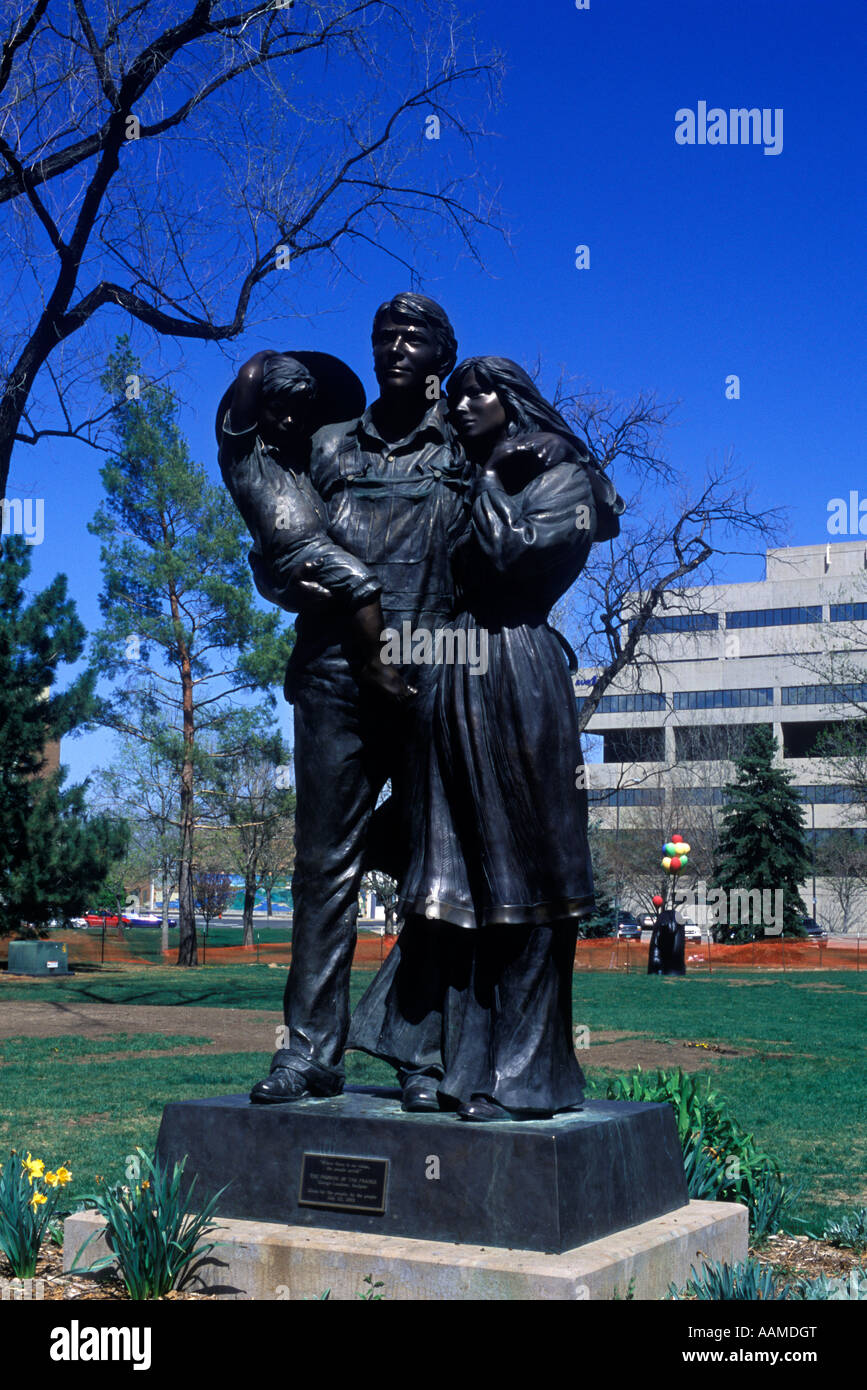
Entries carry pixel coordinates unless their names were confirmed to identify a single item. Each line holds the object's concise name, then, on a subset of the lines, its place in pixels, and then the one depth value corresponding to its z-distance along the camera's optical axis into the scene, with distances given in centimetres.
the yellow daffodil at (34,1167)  492
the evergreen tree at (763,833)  4938
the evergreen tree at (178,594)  3014
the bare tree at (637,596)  2878
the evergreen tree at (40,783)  2491
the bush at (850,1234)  590
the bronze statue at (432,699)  444
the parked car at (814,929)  5391
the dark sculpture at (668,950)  2884
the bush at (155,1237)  402
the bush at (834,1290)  413
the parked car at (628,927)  5366
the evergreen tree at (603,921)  4695
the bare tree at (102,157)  1448
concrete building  6216
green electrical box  2498
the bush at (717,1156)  554
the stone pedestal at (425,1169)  395
